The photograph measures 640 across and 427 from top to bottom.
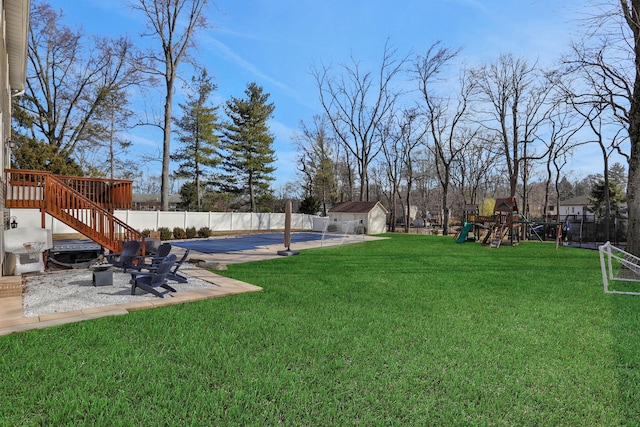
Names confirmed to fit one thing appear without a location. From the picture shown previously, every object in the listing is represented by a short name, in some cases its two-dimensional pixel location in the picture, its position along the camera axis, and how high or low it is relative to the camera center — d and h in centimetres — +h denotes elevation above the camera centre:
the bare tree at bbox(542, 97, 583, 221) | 2857 +629
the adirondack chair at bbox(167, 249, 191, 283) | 680 -127
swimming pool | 1438 -142
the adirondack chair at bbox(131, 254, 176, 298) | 569 -114
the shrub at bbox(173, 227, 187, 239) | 1880 -102
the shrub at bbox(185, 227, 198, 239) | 1977 -106
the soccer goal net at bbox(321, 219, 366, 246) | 1918 -128
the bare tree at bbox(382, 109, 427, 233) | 3397 +721
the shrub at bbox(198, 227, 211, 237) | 2062 -104
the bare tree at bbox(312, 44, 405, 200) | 3269 +1155
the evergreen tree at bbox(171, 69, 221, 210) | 3081 +714
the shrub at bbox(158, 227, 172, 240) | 1780 -101
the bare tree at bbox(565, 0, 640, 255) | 842 +375
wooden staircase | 817 +26
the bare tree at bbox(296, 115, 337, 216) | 3803 +671
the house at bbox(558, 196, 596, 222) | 5097 +179
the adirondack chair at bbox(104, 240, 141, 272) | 766 -94
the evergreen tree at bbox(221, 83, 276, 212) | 3316 +677
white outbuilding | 2687 +12
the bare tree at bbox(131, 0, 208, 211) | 1780 +967
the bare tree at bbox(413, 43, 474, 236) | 2880 +997
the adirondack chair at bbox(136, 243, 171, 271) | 689 -89
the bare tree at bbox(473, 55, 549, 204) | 2670 +946
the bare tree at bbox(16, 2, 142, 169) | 2103 +889
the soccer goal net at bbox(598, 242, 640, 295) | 618 -143
